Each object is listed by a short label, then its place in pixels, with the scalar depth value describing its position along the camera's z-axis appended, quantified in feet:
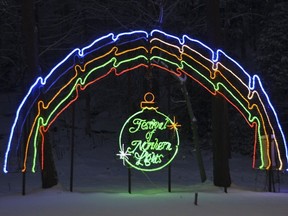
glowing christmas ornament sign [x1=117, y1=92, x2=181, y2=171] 47.14
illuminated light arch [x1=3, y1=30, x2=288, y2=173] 47.44
